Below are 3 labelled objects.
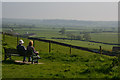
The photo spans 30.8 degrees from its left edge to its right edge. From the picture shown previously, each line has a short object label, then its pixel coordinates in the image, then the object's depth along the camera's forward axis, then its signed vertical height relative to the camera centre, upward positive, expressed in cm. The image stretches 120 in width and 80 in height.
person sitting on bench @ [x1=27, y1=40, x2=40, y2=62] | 1360 -50
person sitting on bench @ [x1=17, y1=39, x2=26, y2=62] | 1382 -64
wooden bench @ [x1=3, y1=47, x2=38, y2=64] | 1347 -90
